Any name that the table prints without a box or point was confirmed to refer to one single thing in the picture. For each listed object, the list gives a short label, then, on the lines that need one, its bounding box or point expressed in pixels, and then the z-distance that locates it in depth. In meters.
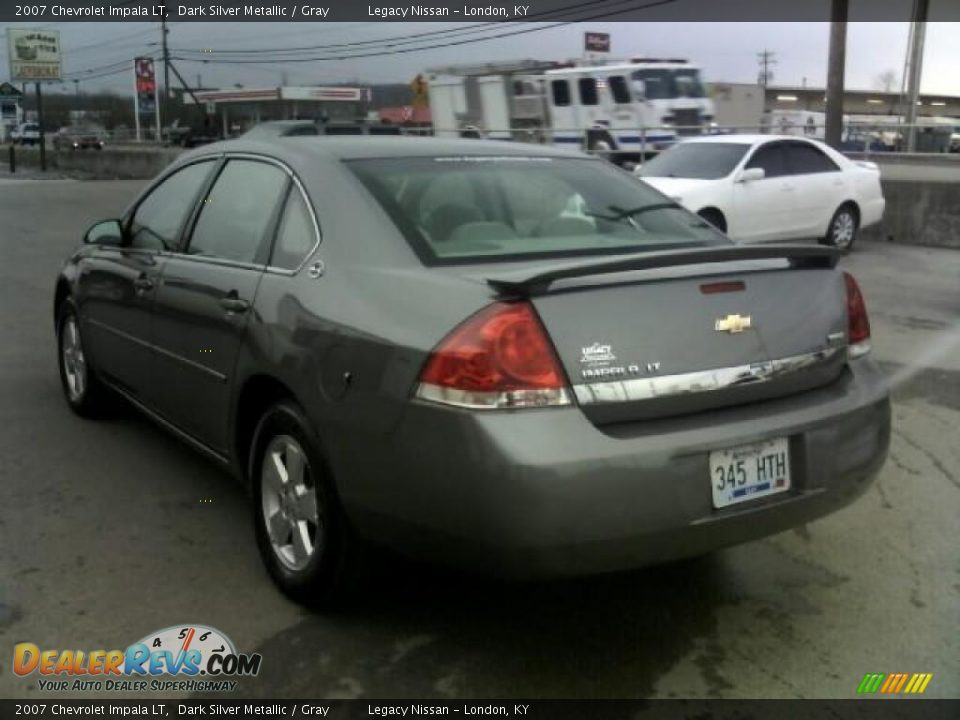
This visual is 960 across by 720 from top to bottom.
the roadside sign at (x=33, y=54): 50.50
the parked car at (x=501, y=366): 2.62
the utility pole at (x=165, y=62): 61.88
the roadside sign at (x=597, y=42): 40.12
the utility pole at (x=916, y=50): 39.12
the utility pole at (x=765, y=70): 91.14
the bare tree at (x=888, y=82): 93.88
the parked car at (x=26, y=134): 69.22
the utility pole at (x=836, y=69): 18.81
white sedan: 11.69
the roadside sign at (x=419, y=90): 30.06
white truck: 22.34
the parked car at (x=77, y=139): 51.47
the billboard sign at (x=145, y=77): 56.06
